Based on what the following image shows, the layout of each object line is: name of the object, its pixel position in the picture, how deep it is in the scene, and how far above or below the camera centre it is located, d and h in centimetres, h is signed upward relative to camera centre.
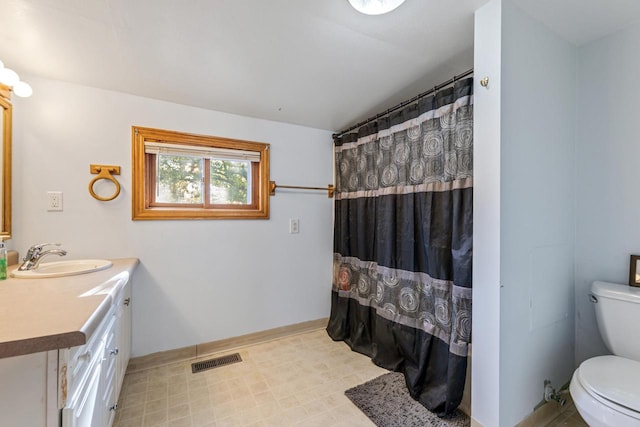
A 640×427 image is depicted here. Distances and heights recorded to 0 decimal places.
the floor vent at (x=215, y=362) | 196 -118
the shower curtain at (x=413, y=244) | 144 -23
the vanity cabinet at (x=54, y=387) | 67 -49
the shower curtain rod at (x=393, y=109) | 146 +76
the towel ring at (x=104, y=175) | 179 +24
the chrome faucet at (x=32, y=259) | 137 -26
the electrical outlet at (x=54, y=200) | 170 +6
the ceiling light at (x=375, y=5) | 112 +89
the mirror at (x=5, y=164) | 151 +27
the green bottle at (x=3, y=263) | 122 -25
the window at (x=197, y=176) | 197 +29
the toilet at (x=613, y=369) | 99 -70
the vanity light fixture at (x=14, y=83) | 137 +69
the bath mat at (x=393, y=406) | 144 -116
